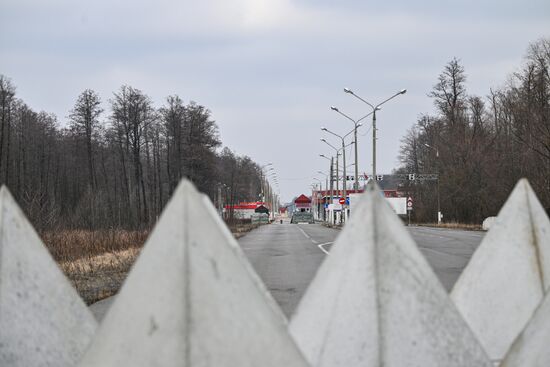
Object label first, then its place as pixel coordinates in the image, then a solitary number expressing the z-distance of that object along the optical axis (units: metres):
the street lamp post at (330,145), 65.81
